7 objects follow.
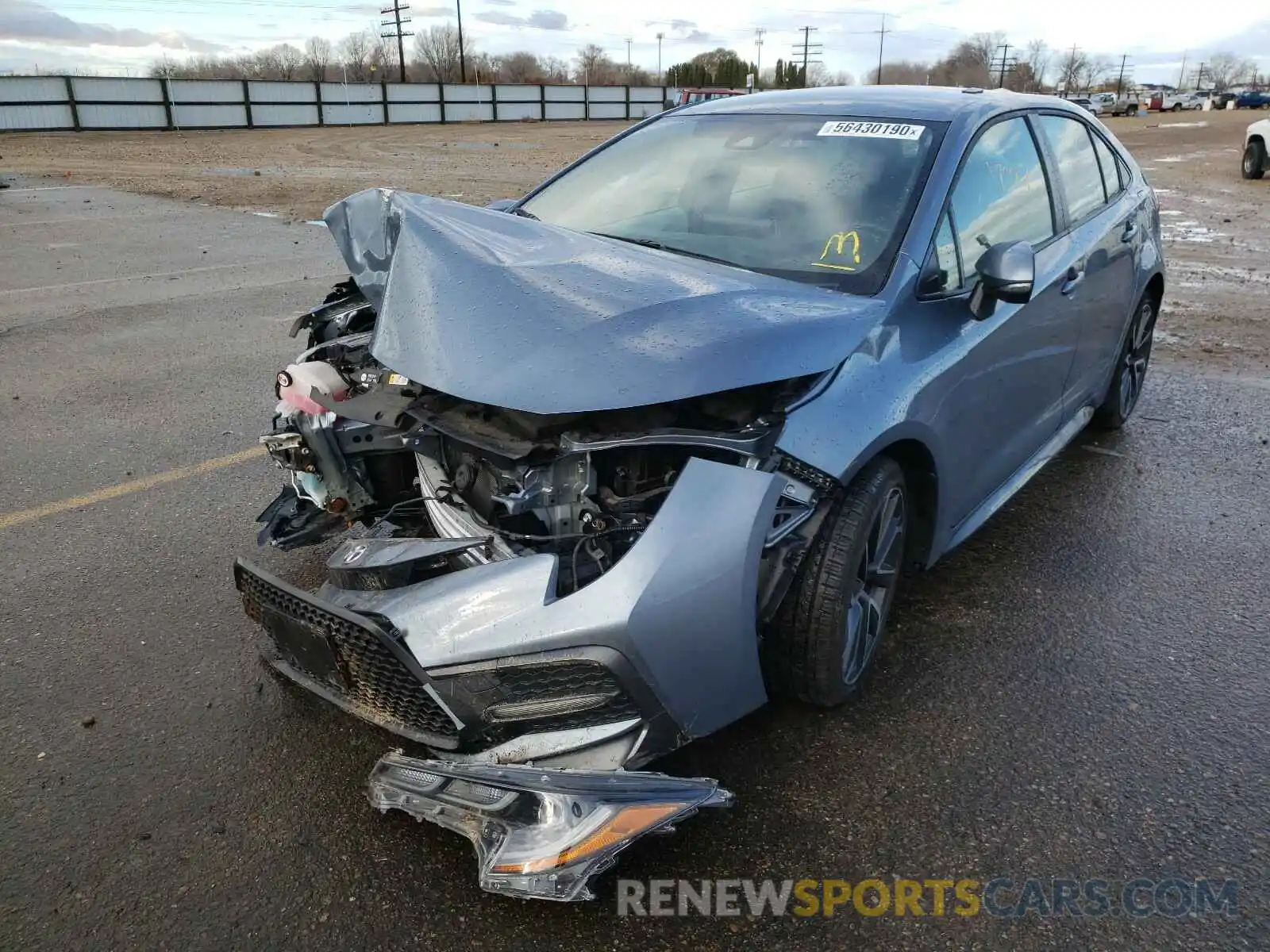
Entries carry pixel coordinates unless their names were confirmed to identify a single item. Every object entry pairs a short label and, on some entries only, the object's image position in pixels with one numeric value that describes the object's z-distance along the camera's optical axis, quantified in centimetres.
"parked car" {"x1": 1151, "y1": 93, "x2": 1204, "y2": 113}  7194
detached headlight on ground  200
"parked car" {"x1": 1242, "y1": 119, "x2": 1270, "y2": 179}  1780
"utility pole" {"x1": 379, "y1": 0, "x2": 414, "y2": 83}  6900
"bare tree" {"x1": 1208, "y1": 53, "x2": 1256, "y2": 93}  15527
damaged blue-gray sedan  214
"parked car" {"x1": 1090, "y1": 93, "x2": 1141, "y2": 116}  6425
